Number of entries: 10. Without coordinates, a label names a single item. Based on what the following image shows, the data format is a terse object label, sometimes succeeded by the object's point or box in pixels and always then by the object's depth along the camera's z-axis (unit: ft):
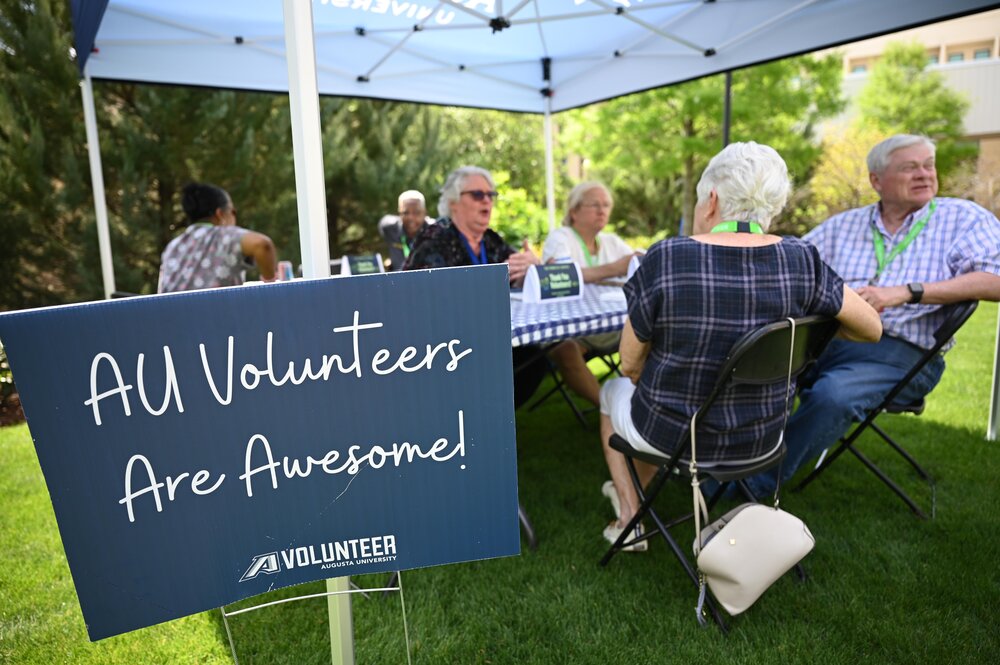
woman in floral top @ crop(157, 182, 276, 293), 10.70
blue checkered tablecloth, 6.52
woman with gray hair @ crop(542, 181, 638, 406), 10.22
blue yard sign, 3.01
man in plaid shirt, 7.41
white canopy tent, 11.38
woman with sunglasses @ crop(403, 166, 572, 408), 9.59
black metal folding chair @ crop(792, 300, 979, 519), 6.83
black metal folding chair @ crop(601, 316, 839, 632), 5.04
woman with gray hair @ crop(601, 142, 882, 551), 5.21
